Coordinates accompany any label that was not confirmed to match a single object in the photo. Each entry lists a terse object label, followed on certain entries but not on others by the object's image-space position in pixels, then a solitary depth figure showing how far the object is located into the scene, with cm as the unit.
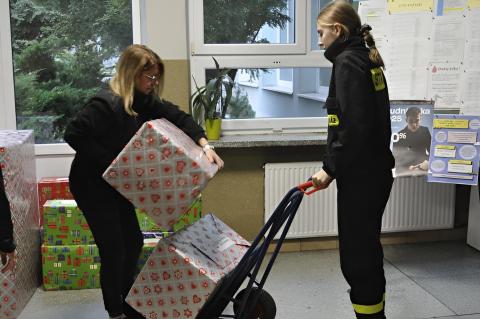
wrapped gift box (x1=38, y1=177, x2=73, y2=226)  350
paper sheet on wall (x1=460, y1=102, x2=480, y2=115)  358
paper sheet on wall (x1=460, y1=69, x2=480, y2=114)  356
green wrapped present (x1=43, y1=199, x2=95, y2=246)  326
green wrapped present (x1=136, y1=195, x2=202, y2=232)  344
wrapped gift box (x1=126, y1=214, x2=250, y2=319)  233
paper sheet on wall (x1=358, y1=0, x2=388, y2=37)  352
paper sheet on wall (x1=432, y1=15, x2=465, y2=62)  352
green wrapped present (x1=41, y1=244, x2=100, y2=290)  329
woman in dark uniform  234
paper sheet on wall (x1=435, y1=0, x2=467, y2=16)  350
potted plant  371
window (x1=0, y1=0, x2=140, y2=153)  369
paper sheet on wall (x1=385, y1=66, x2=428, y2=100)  359
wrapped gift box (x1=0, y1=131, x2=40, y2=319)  288
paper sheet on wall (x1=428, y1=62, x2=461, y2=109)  357
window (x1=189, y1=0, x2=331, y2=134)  383
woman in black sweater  243
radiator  387
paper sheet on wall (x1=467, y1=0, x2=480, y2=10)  349
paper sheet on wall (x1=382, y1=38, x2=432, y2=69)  355
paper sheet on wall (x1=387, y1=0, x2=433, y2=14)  351
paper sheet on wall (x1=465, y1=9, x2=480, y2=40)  350
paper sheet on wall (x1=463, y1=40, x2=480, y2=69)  354
